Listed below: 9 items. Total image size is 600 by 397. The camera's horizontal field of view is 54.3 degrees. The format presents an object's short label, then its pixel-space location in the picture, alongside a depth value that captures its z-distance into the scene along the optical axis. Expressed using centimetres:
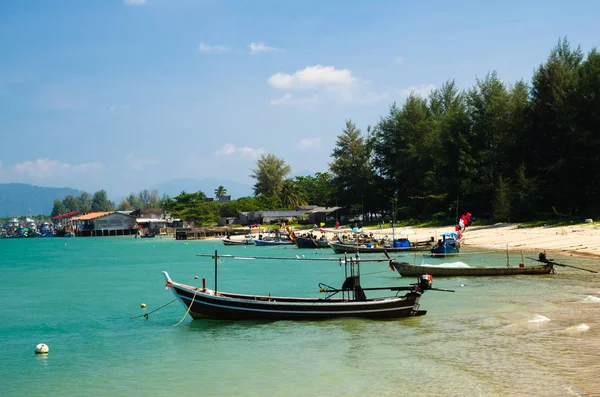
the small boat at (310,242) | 6600
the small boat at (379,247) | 5041
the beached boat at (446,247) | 4509
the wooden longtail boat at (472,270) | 3291
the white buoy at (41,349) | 2056
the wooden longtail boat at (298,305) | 2203
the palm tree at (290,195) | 13425
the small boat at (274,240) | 7919
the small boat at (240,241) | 8488
